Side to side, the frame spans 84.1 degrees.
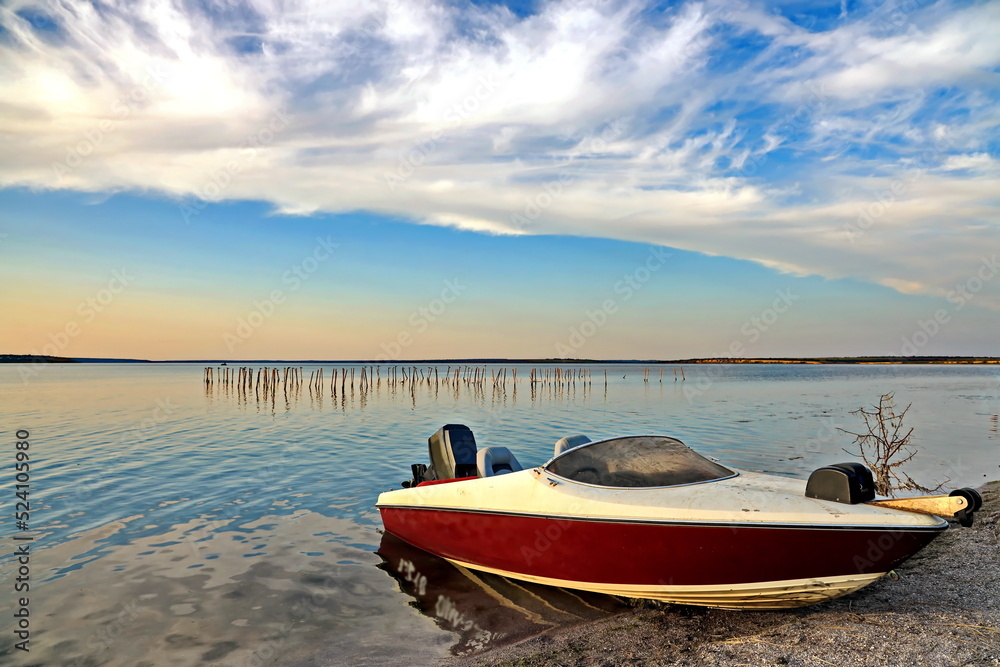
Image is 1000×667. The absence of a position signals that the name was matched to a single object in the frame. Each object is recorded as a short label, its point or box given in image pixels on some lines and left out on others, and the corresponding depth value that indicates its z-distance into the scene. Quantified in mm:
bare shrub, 9258
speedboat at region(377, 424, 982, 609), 4242
